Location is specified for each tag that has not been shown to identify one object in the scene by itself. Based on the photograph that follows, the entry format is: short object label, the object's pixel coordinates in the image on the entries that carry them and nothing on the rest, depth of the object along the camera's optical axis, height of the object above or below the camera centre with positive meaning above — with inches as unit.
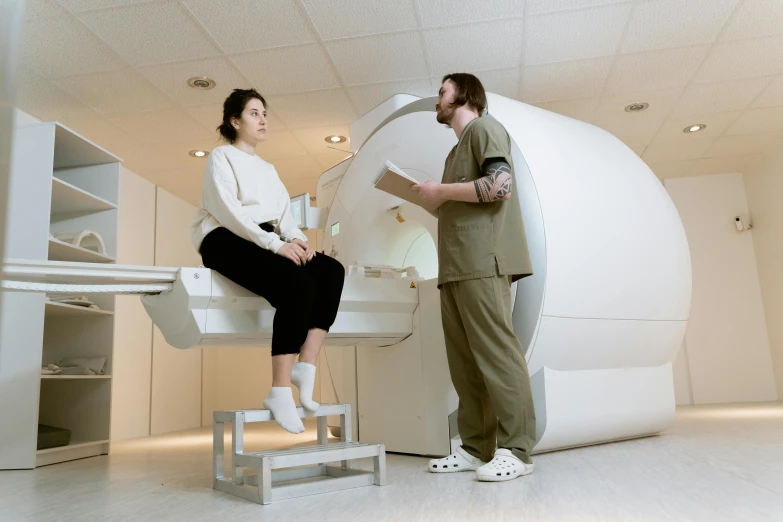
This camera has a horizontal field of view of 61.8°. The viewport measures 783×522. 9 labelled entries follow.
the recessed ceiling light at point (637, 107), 172.4 +61.5
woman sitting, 76.2 +12.9
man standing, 82.0 +6.5
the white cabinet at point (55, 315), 112.5 +10.2
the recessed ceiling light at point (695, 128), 188.5 +60.6
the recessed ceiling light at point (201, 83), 148.5 +63.2
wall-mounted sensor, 230.4 +39.6
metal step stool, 70.8 -11.9
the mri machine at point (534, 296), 85.2 +7.9
